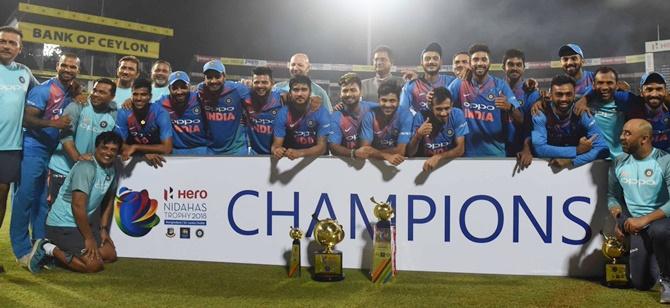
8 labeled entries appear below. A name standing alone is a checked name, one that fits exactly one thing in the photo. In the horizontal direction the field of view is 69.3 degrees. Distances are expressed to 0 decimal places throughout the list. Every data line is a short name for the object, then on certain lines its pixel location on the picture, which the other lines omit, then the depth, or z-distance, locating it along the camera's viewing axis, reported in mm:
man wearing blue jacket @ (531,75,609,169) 3670
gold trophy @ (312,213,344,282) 3547
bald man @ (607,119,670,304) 3189
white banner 3682
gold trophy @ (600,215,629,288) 3324
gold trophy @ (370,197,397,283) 3494
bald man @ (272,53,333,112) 5137
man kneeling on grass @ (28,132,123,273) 3752
